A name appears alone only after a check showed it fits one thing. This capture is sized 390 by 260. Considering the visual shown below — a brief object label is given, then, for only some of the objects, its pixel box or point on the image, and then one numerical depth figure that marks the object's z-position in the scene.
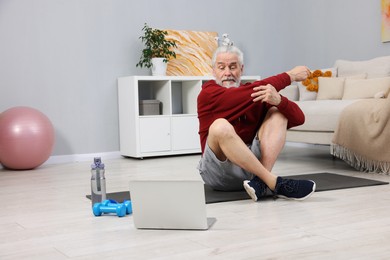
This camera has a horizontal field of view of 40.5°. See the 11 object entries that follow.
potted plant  4.87
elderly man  2.44
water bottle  2.32
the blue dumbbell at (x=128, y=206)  2.29
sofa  3.70
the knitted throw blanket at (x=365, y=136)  3.27
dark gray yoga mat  2.59
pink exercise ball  4.01
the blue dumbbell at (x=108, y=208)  2.26
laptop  1.91
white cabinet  4.69
